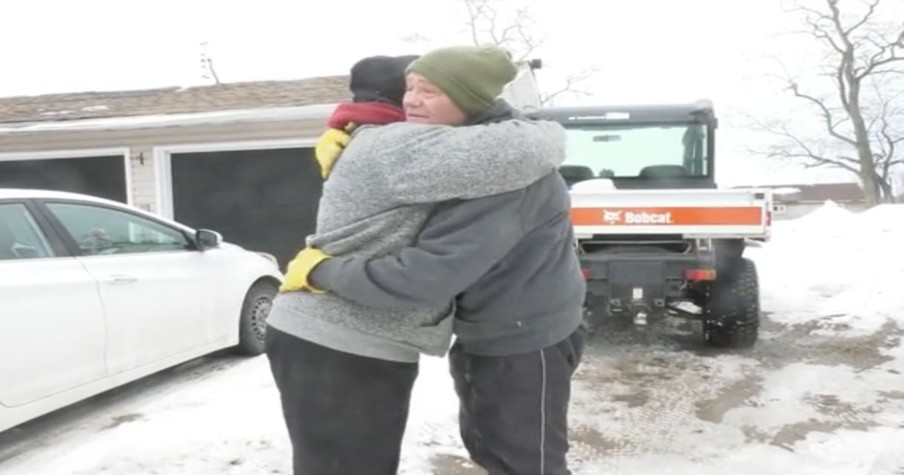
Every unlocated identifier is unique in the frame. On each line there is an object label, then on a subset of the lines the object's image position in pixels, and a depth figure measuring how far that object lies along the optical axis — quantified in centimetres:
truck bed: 563
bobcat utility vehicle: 567
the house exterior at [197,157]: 954
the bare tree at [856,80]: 3306
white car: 388
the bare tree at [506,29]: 3494
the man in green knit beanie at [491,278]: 154
